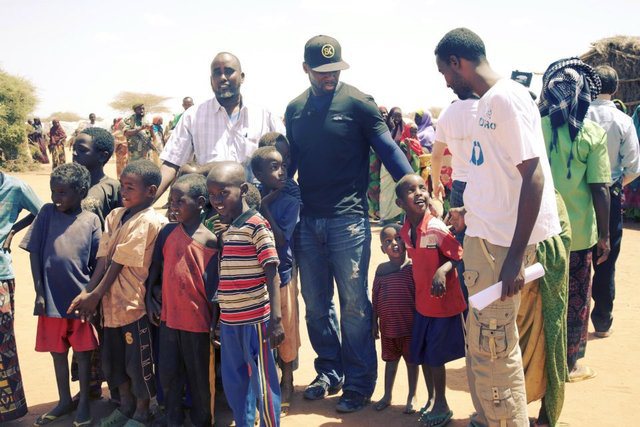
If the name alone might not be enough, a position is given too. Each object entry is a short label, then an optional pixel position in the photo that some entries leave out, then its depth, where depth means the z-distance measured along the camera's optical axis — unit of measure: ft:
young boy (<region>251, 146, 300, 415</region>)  13.00
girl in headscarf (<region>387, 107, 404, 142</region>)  37.06
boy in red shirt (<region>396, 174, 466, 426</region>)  12.55
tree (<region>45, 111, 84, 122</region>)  215.51
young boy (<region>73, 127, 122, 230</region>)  14.06
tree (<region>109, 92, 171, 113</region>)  180.34
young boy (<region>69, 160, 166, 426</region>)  12.67
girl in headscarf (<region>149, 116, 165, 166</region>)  51.43
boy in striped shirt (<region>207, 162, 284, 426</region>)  11.34
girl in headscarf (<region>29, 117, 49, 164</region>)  92.84
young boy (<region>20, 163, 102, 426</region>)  13.11
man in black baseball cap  13.74
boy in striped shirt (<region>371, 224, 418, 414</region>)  13.38
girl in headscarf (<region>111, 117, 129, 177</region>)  52.80
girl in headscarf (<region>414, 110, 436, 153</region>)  38.63
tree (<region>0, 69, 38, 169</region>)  73.26
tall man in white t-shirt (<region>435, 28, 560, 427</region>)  9.04
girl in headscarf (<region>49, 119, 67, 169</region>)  79.61
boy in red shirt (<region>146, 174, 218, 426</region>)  12.25
